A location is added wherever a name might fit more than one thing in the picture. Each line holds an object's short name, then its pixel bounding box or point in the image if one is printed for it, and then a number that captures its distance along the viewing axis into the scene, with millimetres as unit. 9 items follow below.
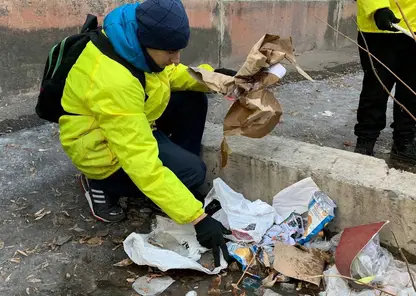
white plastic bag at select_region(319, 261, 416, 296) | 2014
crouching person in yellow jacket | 2074
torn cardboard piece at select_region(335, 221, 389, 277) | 2057
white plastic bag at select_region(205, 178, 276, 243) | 2361
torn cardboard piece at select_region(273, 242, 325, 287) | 2151
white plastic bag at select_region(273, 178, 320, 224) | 2418
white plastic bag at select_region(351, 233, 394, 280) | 2076
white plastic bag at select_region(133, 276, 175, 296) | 2082
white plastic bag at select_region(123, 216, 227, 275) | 2143
